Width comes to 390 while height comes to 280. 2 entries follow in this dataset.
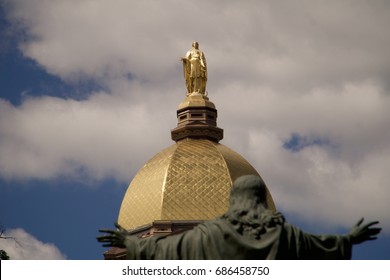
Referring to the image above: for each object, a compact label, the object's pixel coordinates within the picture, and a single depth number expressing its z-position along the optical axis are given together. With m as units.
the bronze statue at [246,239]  23.81
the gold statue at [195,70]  93.88
